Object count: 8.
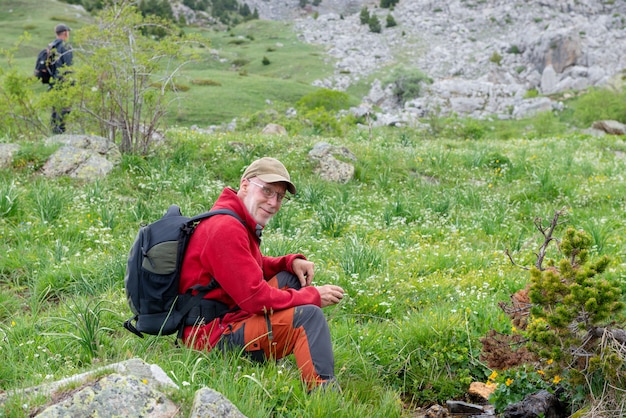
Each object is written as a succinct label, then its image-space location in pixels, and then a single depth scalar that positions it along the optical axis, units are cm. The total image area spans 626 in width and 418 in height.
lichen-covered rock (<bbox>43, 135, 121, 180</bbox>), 1064
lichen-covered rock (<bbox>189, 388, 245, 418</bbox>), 328
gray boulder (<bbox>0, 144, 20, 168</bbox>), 1077
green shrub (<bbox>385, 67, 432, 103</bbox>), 4419
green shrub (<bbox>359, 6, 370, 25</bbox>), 7643
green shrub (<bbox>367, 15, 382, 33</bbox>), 7350
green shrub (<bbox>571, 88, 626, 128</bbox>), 2923
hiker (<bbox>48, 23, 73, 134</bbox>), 1291
